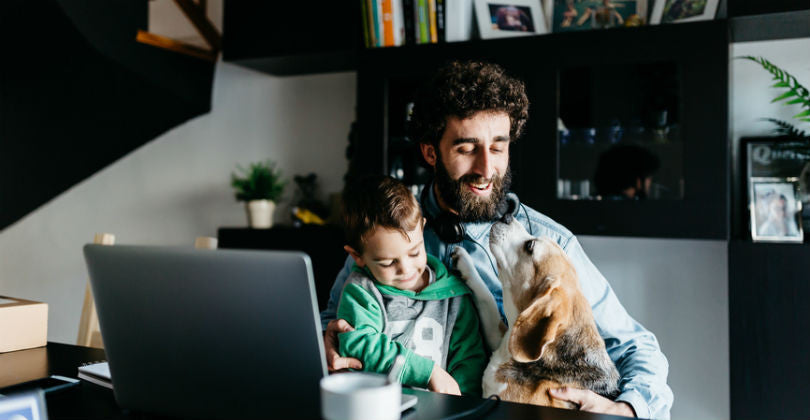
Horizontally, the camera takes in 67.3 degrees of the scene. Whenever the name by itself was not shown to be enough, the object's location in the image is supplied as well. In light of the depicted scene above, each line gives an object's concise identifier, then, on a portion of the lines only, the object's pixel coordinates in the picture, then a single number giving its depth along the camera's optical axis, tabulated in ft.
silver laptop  2.66
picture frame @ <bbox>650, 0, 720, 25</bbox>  6.79
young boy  4.45
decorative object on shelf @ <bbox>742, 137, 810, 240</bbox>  6.85
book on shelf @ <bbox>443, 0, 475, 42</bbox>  7.68
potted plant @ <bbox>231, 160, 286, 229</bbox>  9.25
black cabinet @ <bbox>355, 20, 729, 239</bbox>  6.71
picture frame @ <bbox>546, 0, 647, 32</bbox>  7.29
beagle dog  4.20
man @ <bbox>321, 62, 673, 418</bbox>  4.59
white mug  2.27
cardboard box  4.89
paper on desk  3.89
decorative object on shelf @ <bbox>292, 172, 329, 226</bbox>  9.23
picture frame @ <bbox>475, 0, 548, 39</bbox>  7.52
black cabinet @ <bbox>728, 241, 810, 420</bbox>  6.37
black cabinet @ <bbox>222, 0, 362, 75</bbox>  8.55
